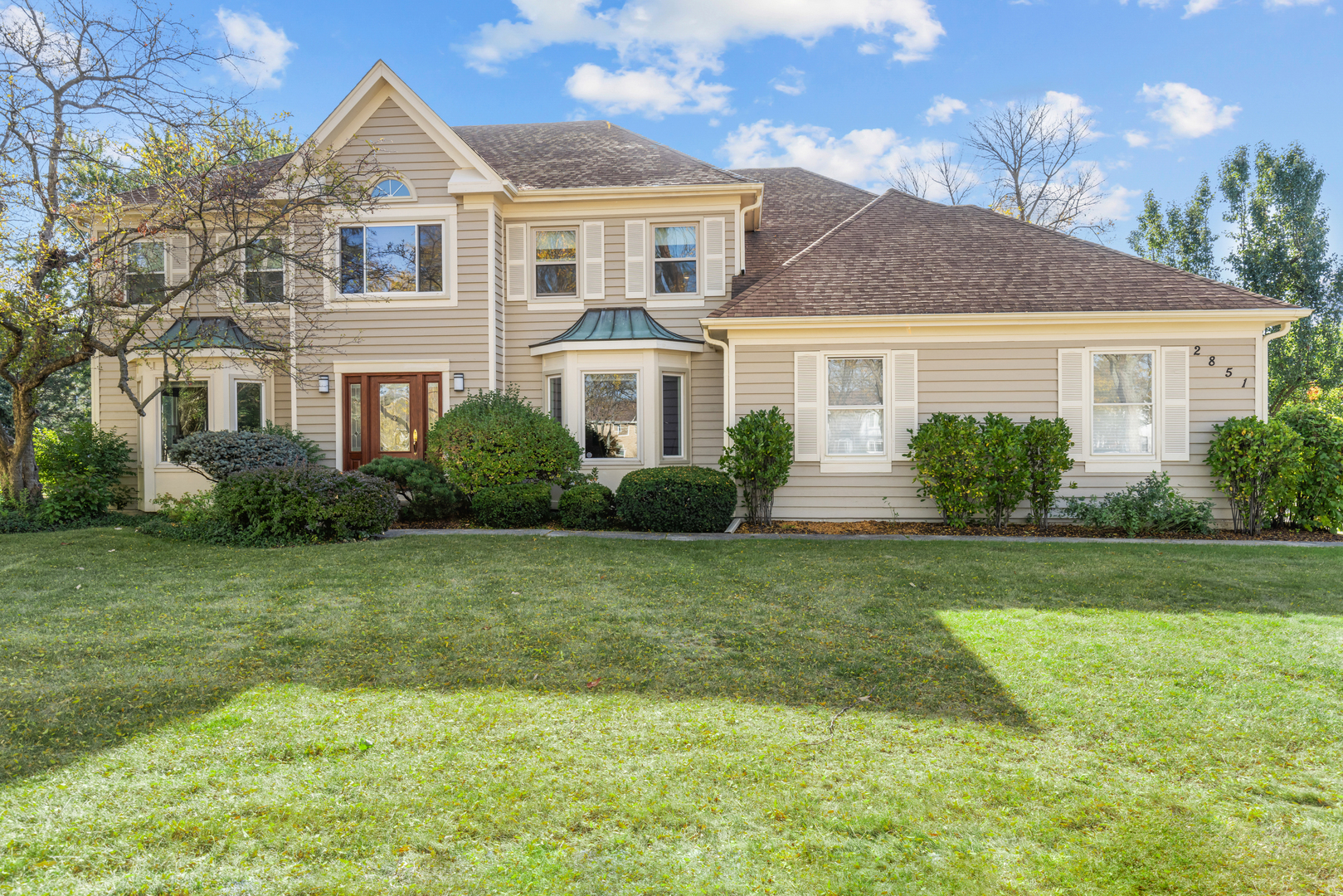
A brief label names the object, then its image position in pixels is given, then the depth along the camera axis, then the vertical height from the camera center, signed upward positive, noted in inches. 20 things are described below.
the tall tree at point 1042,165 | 959.0 +348.5
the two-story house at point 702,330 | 437.1 +66.0
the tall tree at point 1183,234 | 919.7 +251.7
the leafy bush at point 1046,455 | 409.7 -9.4
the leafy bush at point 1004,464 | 407.5 -13.6
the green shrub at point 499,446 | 442.6 -3.4
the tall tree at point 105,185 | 373.4 +132.1
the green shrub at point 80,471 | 452.1 -17.6
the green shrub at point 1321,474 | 400.5 -19.4
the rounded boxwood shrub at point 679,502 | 412.2 -33.7
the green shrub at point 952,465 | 410.6 -14.1
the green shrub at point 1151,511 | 415.5 -40.4
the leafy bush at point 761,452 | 424.5 -7.0
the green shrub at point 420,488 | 452.8 -27.6
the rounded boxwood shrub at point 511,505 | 430.6 -36.5
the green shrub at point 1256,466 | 397.7 -15.4
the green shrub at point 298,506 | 361.7 -30.5
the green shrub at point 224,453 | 423.2 -6.1
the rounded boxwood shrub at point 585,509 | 432.5 -38.5
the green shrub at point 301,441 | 495.2 +0.9
